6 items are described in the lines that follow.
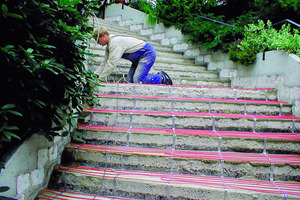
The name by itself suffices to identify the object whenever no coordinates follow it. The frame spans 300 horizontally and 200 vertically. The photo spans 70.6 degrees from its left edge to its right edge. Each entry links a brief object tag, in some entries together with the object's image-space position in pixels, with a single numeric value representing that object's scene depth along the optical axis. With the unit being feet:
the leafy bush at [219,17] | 13.93
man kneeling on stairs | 11.47
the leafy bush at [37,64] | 4.21
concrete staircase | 6.15
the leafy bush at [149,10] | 21.71
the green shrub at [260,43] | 10.59
